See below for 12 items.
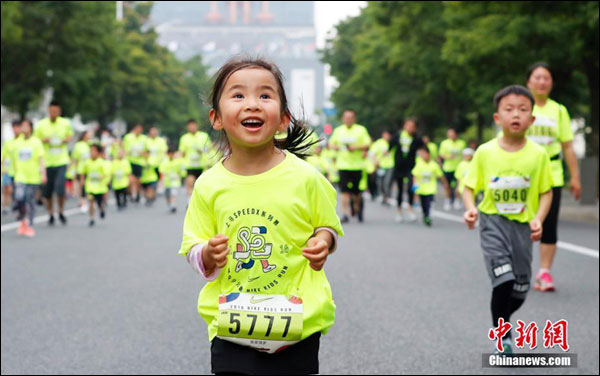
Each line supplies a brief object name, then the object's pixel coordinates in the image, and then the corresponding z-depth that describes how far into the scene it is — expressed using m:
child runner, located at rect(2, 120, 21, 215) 21.31
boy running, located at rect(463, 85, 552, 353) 3.46
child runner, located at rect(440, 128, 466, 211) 21.77
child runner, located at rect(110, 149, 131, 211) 25.33
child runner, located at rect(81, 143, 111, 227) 20.06
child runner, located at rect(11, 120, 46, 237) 16.72
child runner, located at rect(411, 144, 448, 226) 19.19
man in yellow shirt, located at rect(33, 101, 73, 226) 16.97
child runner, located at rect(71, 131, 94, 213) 21.79
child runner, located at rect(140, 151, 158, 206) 27.97
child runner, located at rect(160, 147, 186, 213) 25.73
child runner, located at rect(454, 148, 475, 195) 18.95
